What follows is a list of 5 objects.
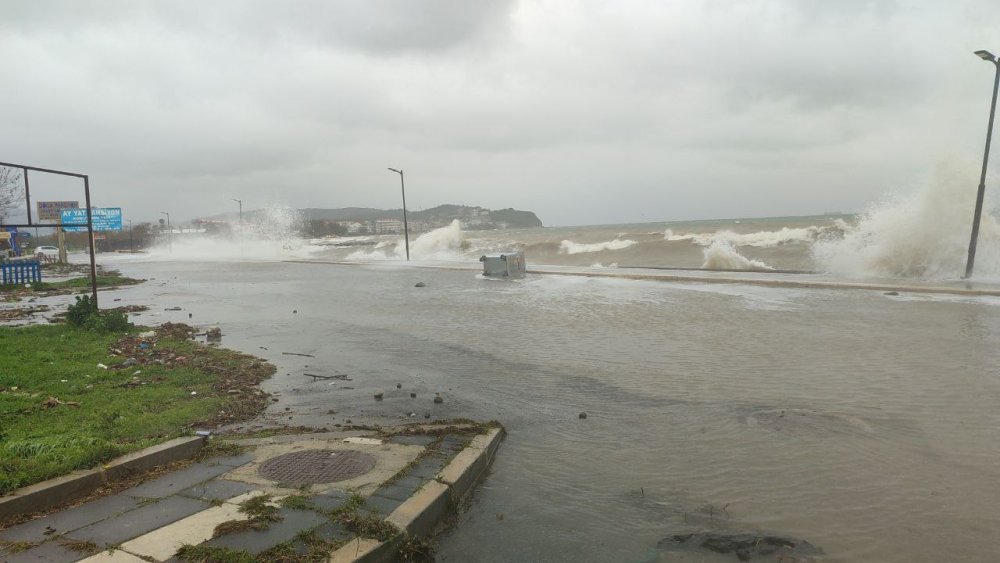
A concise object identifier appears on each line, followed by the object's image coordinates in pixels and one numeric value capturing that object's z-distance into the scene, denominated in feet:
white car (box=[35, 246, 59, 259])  199.79
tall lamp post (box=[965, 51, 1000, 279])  56.80
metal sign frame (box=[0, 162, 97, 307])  36.27
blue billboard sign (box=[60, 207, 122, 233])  68.13
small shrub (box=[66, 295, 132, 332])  38.81
